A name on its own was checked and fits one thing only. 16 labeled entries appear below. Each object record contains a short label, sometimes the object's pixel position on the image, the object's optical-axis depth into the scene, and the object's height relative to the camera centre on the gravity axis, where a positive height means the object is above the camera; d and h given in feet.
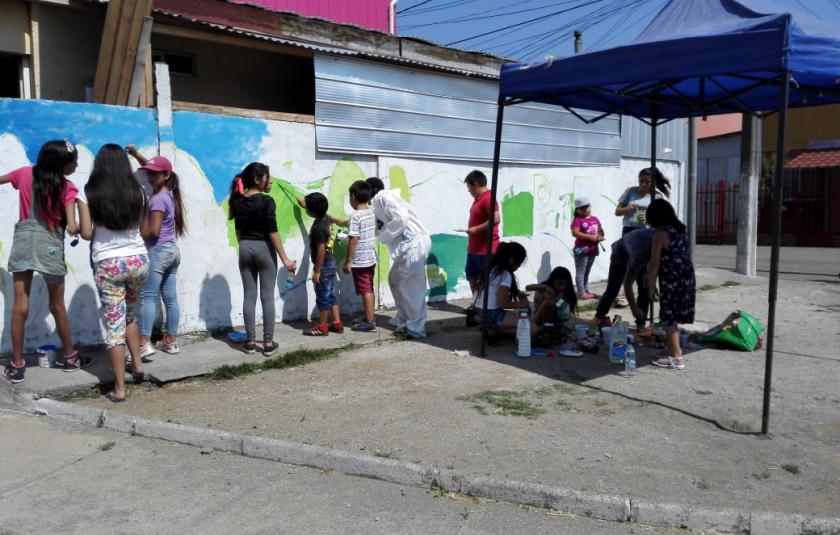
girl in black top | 21.47 -0.67
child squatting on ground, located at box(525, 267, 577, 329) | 23.61 -2.59
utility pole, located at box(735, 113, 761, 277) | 41.45 +1.31
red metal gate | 79.71 +0.67
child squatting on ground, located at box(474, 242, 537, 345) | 23.44 -2.27
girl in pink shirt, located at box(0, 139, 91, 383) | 18.02 -0.12
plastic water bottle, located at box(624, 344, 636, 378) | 20.51 -4.00
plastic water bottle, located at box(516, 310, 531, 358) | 22.58 -3.59
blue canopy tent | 15.75 +3.89
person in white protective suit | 24.62 -1.03
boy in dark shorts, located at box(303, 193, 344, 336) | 24.31 -1.45
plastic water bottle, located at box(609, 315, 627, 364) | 21.85 -3.66
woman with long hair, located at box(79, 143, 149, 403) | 17.61 -0.38
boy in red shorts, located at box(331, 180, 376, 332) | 25.00 -1.00
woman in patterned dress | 20.62 -1.39
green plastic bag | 23.45 -3.64
